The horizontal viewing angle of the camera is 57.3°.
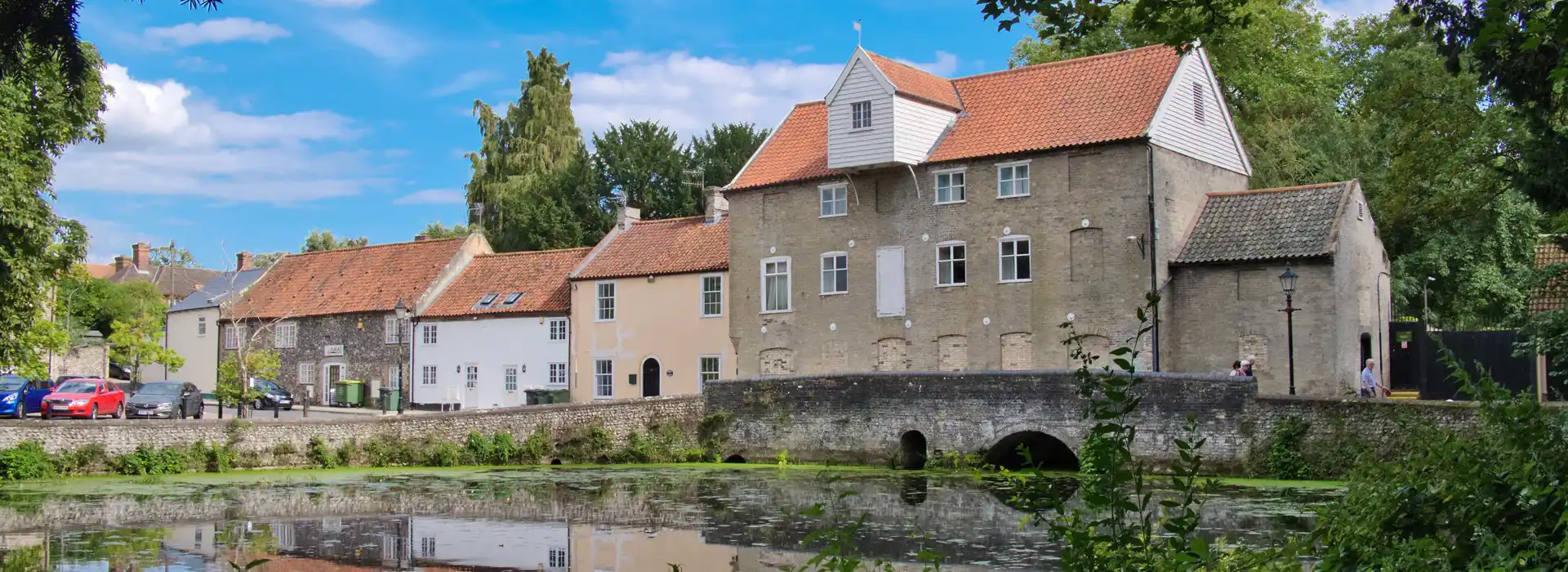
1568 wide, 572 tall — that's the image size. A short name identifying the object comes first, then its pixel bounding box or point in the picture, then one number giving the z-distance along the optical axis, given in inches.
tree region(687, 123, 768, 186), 2236.7
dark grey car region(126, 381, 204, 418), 1531.7
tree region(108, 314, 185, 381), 1844.2
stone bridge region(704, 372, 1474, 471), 1053.8
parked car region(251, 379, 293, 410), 1809.8
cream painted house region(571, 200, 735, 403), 1627.7
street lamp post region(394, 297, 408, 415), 1865.0
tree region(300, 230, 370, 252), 3663.9
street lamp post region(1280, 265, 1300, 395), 1095.6
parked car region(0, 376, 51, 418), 1483.8
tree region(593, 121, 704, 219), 2240.4
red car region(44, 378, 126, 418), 1448.1
